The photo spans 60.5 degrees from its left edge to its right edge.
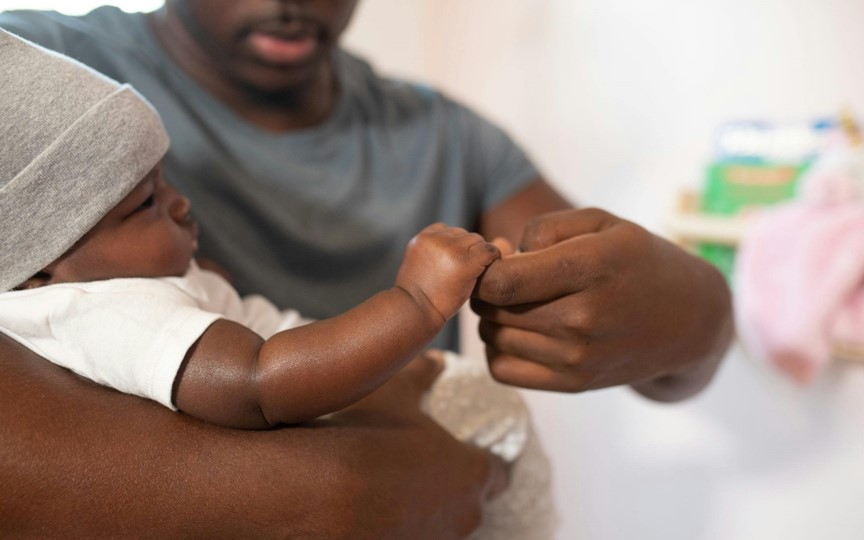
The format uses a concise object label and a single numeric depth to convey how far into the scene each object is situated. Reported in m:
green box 1.23
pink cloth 1.05
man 0.66
